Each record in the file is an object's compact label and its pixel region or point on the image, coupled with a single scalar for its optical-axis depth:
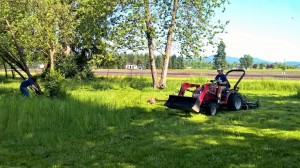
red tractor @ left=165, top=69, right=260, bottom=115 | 12.33
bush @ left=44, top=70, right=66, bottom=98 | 16.67
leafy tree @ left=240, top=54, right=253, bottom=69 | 149.98
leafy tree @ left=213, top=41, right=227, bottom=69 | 116.09
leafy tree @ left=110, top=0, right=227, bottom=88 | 22.69
